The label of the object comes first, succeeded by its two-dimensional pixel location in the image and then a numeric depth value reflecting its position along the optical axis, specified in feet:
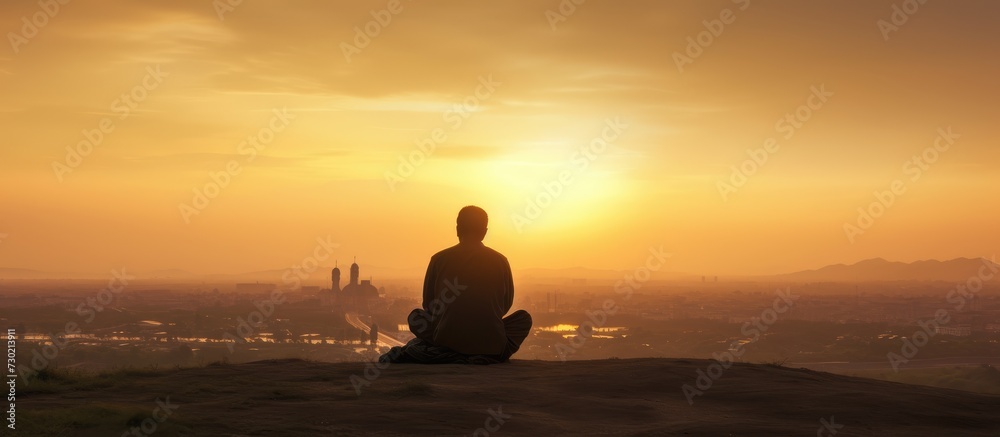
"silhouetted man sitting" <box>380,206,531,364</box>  35.24
